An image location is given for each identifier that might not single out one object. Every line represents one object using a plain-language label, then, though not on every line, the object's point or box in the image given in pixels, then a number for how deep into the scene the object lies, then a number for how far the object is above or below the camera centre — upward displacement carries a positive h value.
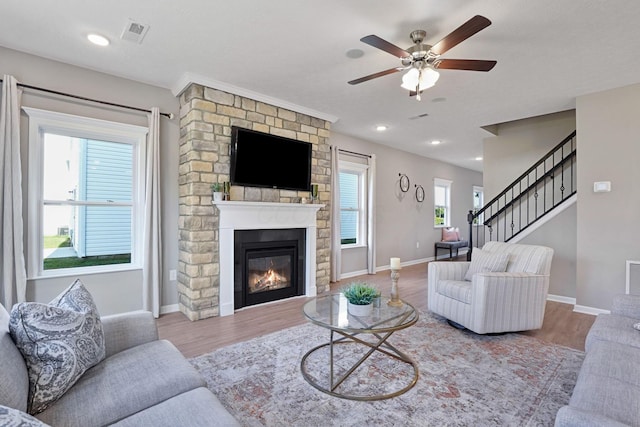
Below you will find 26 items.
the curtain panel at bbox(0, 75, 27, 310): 2.75 +0.13
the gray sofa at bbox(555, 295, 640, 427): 1.17 -0.76
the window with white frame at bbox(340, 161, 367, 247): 5.84 +0.16
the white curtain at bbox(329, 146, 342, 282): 5.27 -0.08
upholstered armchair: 2.89 -0.76
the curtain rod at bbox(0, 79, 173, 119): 2.90 +1.15
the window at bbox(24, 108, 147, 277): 3.03 +0.18
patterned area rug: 1.82 -1.18
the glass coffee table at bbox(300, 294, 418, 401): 2.05 -1.17
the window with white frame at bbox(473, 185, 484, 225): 9.62 +0.57
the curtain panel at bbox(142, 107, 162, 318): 3.47 -0.12
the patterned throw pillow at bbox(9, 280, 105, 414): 1.25 -0.59
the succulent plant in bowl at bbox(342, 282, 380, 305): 2.22 -0.58
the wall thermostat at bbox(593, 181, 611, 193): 3.56 +0.35
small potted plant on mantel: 3.54 +0.24
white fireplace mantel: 3.63 -0.14
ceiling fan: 2.18 +1.19
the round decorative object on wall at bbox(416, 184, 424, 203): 7.38 +0.50
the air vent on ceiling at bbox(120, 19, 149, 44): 2.48 +1.49
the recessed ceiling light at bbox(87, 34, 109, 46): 2.64 +1.49
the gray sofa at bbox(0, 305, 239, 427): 1.14 -0.77
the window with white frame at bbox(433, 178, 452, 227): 8.16 +0.34
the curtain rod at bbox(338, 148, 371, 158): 5.54 +1.13
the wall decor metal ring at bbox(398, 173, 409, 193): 6.92 +0.72
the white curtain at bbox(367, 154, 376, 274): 6.00 +0.02
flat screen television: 3.73 +0.67
